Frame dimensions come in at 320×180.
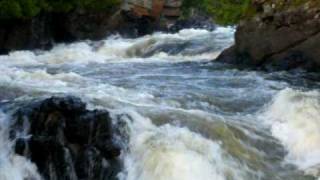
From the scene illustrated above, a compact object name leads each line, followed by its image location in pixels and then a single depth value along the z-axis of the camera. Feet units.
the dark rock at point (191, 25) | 136.36
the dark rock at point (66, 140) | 33.27
